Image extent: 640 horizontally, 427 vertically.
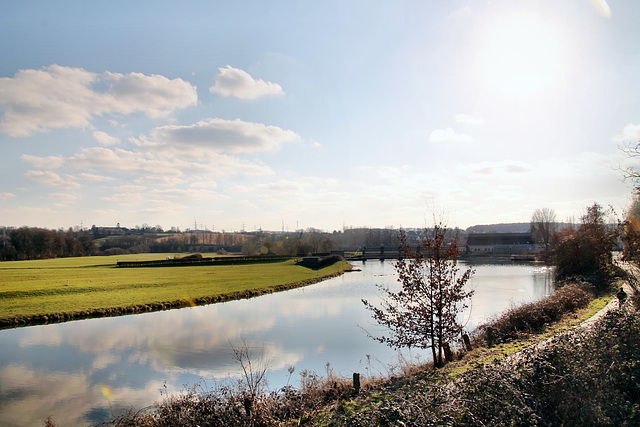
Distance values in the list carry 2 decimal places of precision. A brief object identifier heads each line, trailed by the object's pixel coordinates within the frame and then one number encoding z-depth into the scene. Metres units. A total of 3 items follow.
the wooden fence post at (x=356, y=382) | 8.76
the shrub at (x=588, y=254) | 23.88
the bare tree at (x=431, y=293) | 9.82
